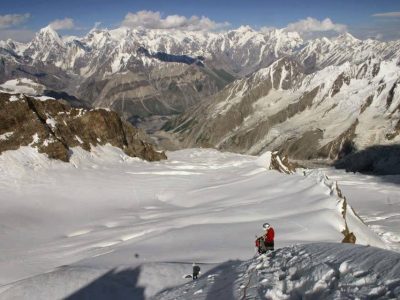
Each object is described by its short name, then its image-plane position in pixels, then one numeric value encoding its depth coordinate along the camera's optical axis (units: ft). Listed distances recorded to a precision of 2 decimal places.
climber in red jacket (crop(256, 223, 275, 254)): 95.09
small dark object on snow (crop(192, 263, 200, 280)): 90.48
